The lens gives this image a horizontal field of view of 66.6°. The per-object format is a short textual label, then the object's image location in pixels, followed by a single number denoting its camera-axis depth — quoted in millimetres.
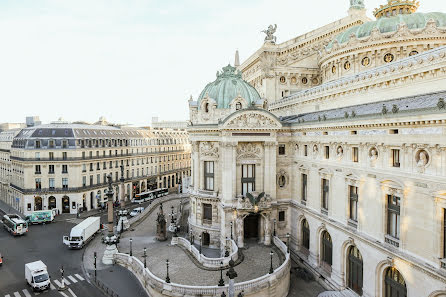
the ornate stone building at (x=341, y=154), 25266
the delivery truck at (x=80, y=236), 49000
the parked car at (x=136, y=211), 69312
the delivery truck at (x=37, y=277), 35719
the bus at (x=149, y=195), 83125
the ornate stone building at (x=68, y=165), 71375
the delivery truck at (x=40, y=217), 62719
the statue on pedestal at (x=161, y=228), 49125
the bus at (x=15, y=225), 55400
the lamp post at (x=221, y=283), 31078
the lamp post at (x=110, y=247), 43812
